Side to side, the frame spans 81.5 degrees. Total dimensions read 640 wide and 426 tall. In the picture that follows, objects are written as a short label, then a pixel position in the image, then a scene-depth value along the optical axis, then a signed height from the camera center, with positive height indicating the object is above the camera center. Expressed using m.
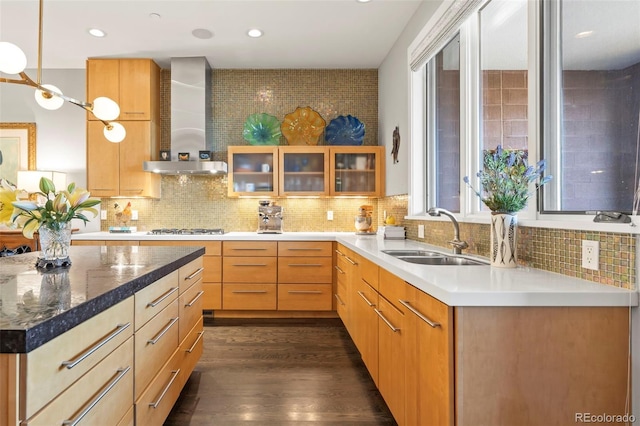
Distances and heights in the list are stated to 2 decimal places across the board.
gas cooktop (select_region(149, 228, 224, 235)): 3.90 -0.18
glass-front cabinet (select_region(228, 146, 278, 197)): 4.02 +0.49
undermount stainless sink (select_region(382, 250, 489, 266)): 2.02 -0.26
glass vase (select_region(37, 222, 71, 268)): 1.53 -0.12
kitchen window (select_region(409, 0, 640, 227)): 1.33 +0.55
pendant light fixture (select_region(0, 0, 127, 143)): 1.62 +0.66
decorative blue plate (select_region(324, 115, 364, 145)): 4.16 +0.94
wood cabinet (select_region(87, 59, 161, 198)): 4.00 +0.88
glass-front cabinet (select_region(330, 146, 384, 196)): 4.05 +0.48
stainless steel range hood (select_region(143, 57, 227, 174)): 4.01 +1.17
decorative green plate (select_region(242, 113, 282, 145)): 4.13 +0.95
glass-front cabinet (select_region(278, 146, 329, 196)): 4.02 +0.47
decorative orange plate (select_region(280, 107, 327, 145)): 4.17 +1.00
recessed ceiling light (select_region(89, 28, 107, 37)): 3.38 +1.68
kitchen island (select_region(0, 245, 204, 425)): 0.79 -0.36
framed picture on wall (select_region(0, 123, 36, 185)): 4.25 +0.76
